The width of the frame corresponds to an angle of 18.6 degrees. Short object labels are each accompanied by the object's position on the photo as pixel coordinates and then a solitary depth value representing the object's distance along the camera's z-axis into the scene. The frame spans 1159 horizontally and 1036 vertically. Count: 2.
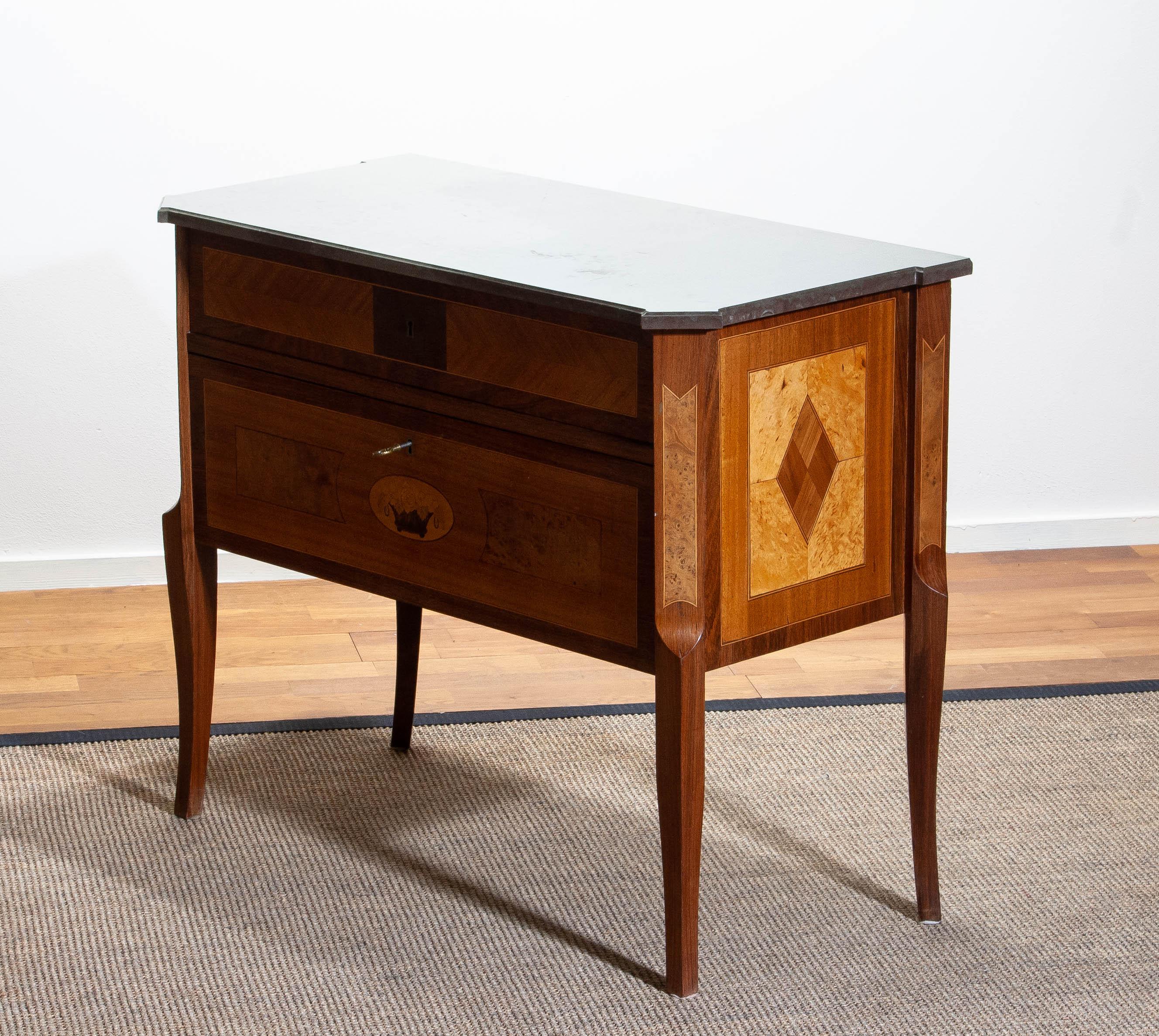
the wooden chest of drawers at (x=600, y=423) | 3.72
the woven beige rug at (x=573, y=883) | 3.88
